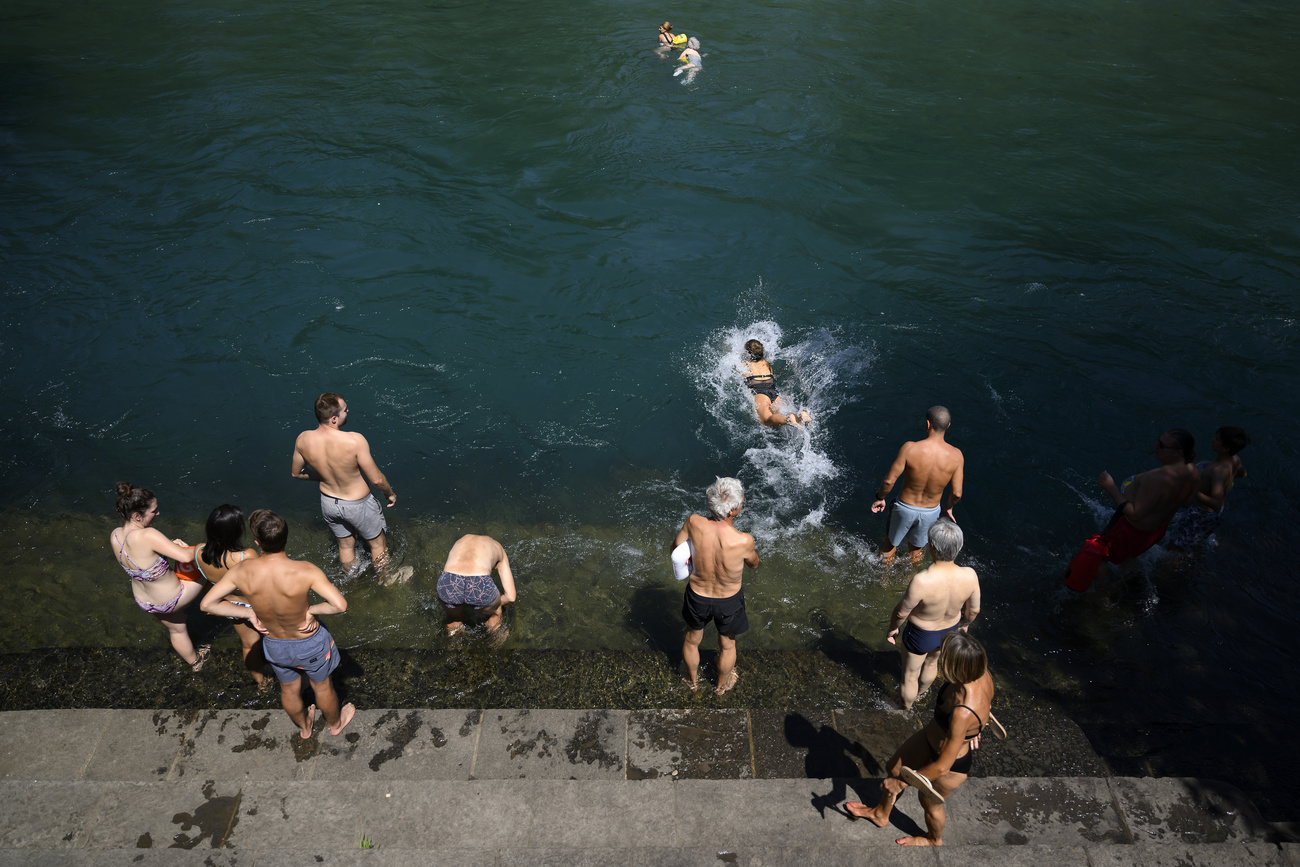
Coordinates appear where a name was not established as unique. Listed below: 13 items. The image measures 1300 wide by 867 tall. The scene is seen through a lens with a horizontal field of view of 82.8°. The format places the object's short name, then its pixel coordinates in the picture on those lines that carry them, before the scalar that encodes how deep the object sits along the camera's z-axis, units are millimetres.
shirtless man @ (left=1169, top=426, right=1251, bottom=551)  6570
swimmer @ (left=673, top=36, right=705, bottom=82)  19219
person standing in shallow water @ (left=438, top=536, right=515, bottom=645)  5973
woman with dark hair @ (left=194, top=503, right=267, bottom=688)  5199
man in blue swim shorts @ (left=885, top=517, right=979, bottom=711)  5113
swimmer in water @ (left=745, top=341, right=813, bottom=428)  9164
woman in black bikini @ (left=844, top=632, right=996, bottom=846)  3928
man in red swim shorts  6449
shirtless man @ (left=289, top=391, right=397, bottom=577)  6488
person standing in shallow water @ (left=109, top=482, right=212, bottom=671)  5414
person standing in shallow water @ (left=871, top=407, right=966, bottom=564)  6562
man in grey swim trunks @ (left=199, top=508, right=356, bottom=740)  4793
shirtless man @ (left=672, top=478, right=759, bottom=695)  5230
